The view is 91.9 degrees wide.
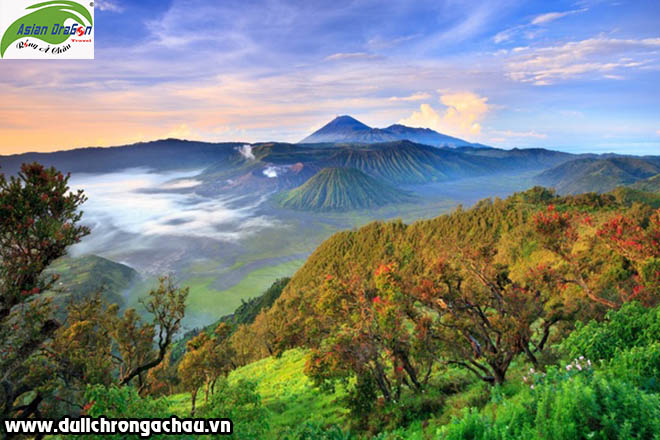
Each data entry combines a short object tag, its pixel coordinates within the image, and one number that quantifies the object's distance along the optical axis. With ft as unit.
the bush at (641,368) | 23.08
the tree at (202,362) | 52.26
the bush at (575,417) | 16.55
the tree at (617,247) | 43.86
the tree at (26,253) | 33.91
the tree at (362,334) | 42.22
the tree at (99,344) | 41.09
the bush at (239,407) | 33.63
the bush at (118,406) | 24.14
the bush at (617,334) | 30.96
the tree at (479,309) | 43.42
